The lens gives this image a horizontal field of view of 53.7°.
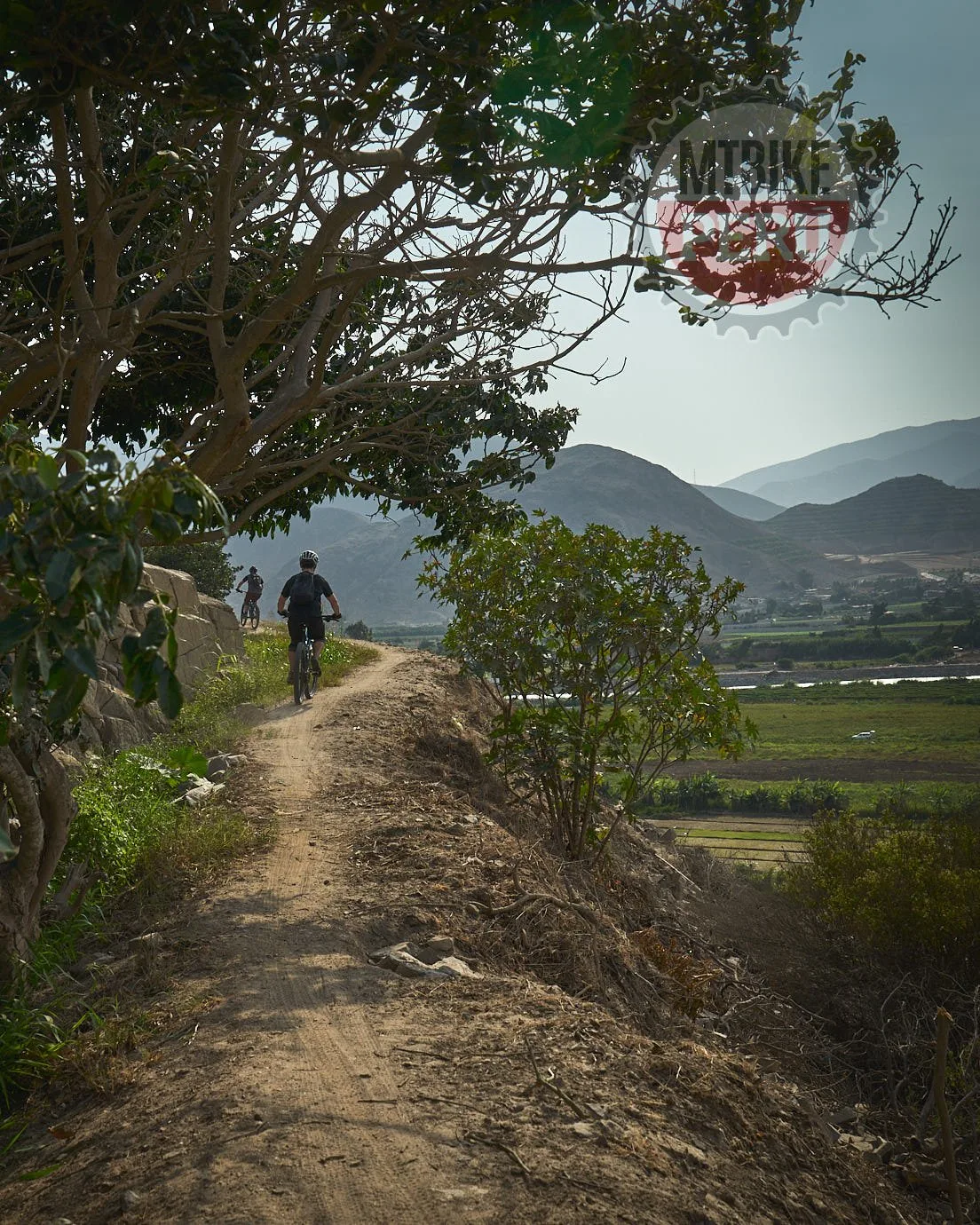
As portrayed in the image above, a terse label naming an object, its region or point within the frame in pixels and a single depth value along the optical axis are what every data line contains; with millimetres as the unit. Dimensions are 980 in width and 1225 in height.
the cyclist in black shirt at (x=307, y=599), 12047
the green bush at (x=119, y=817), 6387
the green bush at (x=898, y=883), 9414
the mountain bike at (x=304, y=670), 12305
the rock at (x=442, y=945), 5195
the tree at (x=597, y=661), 7777
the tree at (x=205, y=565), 25766
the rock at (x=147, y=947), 4949
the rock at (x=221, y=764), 9062
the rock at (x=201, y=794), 7910
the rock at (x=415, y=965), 4809
